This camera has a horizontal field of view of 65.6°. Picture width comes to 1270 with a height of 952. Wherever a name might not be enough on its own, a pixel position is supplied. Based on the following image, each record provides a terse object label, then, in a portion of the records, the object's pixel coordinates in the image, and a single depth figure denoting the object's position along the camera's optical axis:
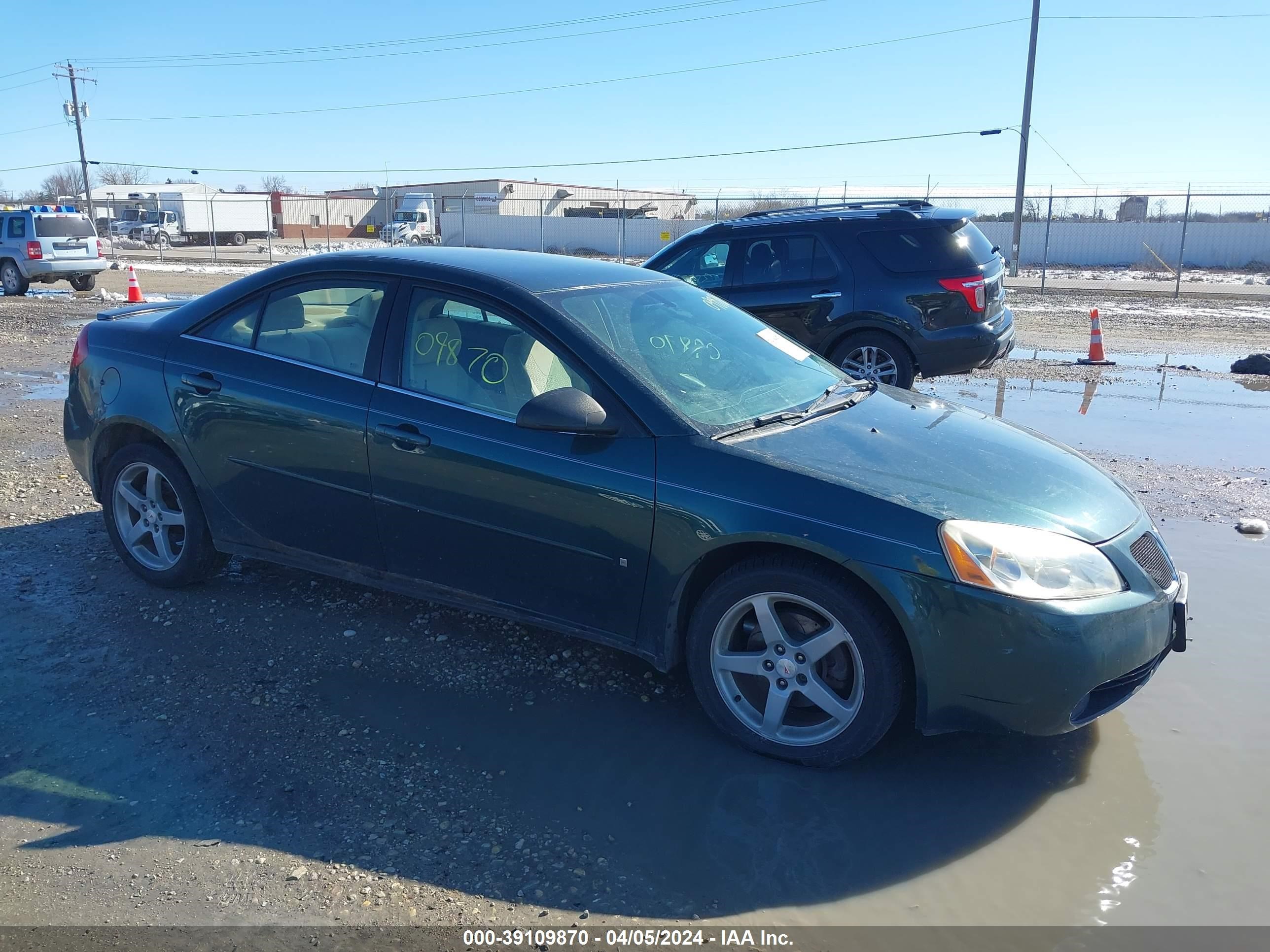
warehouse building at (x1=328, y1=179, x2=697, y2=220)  52.75
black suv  8.76
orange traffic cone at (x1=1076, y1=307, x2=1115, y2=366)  12.41
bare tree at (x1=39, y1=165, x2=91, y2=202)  90.50
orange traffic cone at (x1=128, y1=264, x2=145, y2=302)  18.25
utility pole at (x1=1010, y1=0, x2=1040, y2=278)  26.36
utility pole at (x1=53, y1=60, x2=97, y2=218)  50.11
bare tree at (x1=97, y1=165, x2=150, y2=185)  101.00
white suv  21.28
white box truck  53.44
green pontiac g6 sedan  3.17
